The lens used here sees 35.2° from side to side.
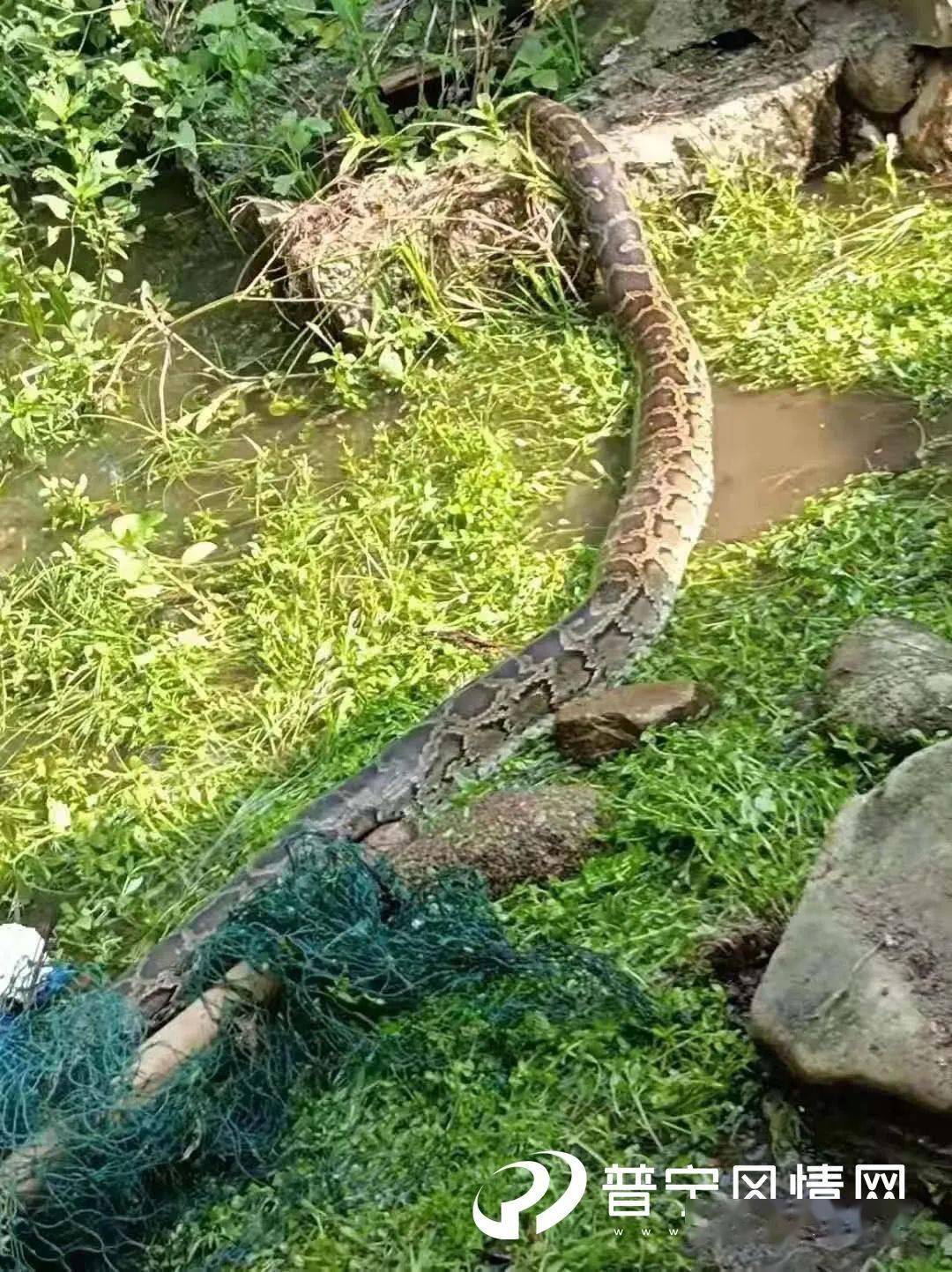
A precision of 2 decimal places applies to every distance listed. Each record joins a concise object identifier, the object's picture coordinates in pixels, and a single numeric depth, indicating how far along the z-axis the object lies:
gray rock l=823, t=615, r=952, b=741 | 4.77
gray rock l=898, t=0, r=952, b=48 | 7.90
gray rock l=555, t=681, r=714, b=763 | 5.32
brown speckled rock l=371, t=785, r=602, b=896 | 4.87
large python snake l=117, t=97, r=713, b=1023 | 5.20
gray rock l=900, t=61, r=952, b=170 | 8.04
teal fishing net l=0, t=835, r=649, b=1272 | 4.10
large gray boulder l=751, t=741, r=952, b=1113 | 3.57
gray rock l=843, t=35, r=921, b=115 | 8.29
